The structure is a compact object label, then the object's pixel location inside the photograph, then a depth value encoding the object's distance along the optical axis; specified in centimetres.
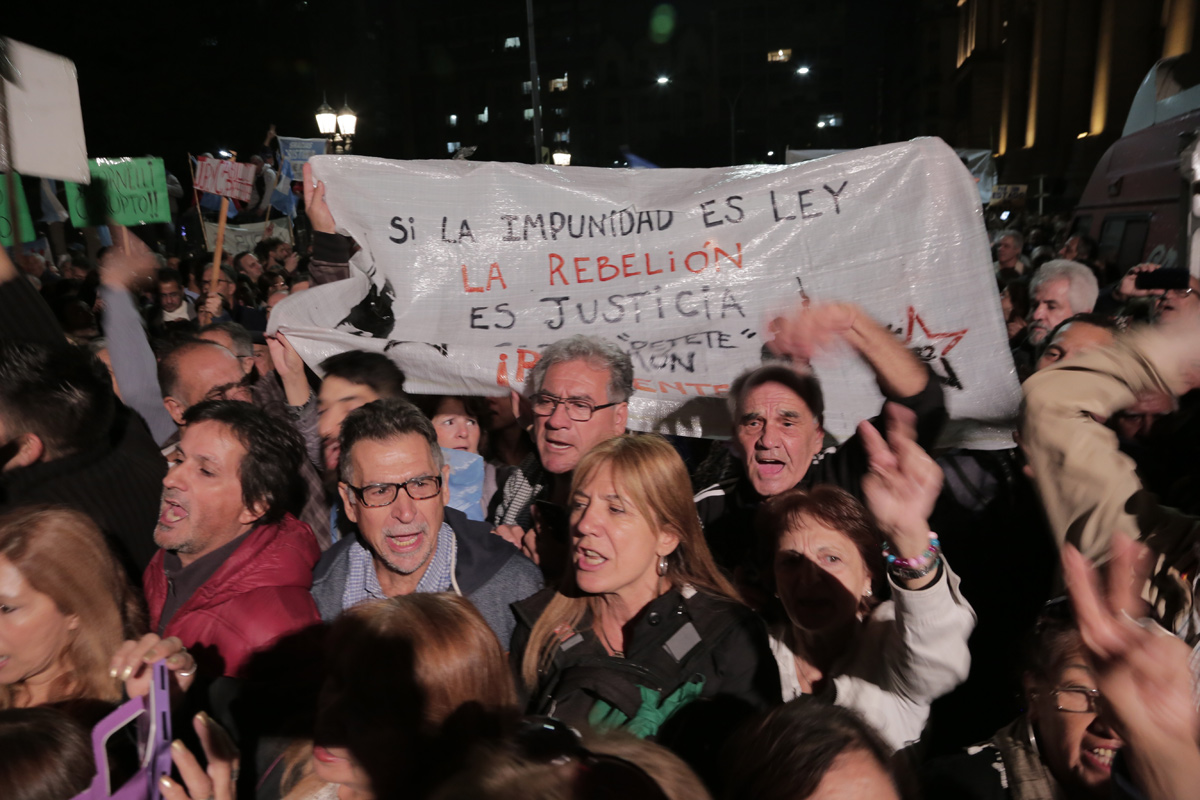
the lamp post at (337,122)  1407
